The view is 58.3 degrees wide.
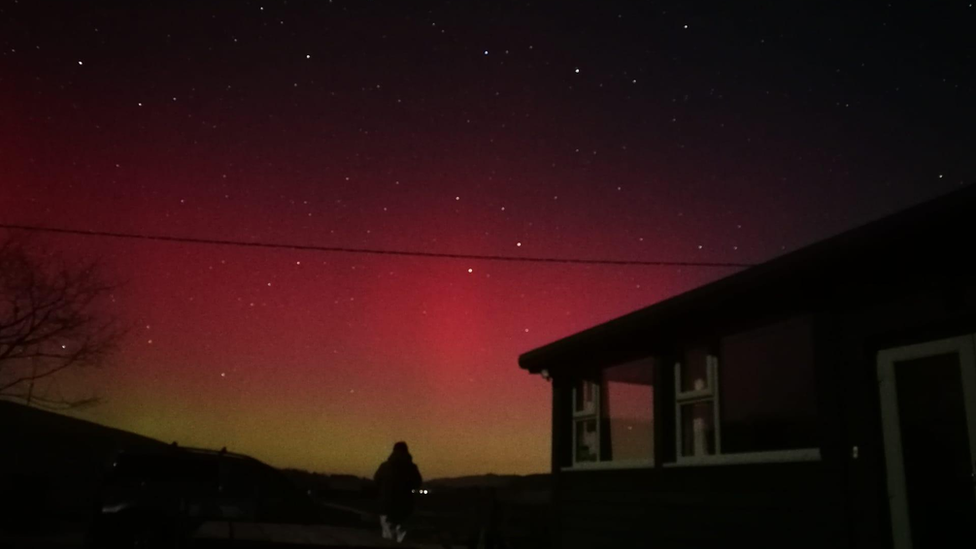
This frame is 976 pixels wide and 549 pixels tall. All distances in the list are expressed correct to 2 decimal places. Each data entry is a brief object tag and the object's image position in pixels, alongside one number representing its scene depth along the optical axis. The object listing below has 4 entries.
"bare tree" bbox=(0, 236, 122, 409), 31.76
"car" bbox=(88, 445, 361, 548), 10.09
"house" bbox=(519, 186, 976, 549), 6.39
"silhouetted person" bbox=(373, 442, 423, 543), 12.24
